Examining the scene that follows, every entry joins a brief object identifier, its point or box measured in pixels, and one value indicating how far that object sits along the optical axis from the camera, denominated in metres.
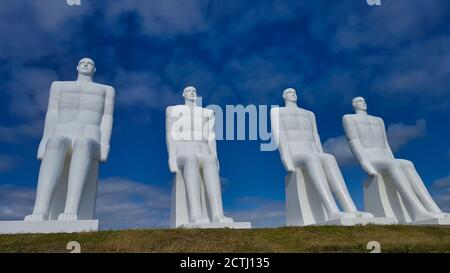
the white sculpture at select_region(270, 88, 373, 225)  14.28
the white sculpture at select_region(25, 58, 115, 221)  11.95
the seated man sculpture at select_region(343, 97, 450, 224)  15.12
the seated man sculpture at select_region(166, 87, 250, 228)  13.15
